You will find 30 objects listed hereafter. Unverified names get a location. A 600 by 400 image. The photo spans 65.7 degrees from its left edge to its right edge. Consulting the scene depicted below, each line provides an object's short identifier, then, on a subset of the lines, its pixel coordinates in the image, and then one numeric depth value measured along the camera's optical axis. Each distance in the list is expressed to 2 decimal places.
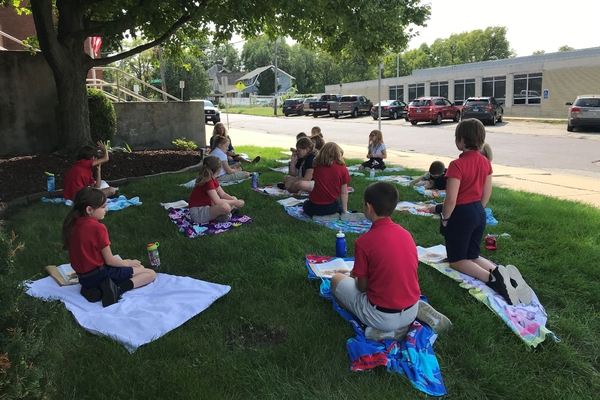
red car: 30.31
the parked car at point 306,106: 44.78
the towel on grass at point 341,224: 6.25
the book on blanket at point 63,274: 4.65
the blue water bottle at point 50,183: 8.44
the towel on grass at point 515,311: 3.54
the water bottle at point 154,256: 4.98
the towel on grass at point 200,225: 6.20
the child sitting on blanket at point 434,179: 8.30
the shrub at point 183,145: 14.32
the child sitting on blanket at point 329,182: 6.63
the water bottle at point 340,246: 5.08
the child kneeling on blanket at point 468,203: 4.42
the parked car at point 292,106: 48.56
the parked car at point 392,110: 37.28
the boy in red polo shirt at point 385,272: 3.33
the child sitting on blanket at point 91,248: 4.18
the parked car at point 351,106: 41.09
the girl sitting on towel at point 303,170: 8.09
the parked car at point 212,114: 34.62
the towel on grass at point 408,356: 3.03
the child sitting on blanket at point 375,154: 10.86
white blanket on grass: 3.69
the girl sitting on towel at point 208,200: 6.43
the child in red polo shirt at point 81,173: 7.28
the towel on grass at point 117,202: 7.62
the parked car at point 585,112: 22.23
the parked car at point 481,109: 28.83
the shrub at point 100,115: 12.56
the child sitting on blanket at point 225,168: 9.09
